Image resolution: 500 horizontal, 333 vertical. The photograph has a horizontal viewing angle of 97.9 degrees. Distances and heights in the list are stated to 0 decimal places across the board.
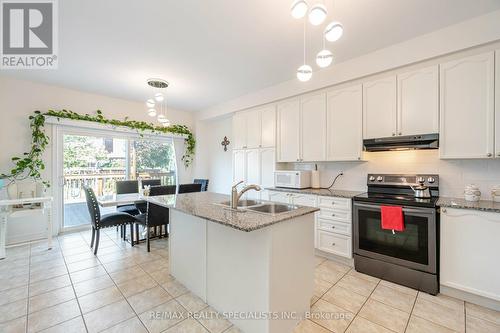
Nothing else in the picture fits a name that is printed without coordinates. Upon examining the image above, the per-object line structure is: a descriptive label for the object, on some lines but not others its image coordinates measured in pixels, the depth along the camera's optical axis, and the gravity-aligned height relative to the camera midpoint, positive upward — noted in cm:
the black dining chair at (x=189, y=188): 356 -39
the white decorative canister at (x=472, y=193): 216 -28
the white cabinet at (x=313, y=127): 322 +58
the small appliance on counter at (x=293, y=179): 333 -22
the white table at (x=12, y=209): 294 -64
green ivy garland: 349 +30
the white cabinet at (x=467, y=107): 206 +57
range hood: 234 +26
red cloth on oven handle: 225 -56
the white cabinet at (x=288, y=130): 353 +58
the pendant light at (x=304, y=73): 176 +75
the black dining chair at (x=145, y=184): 374 -38
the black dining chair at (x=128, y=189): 393 -46
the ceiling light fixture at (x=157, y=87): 337 +137
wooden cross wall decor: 530 +56
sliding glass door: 412 +1
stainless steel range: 213 -75
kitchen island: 151 -78
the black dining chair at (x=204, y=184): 459 -41
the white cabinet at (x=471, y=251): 186 -77
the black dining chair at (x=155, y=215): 317 -74
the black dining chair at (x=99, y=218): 304 -78
